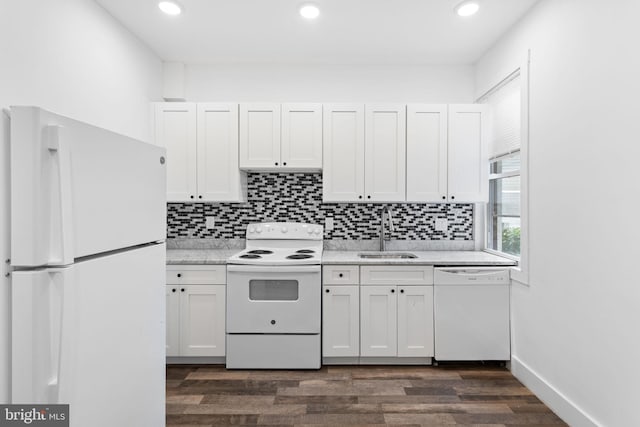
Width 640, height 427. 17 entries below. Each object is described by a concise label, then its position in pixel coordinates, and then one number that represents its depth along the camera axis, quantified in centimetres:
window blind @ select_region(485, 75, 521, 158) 279
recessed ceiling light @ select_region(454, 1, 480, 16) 242
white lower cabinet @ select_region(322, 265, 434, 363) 288
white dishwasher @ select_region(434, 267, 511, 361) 282
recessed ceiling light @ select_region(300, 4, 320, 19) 246
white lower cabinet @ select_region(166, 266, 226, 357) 290
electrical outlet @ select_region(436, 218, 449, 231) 351
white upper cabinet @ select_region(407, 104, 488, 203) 317
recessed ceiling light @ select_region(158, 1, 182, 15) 244
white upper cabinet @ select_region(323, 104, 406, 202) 317
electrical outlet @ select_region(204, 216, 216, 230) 351
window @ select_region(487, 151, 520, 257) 296
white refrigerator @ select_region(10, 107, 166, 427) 108
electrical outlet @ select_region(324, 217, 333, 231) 352
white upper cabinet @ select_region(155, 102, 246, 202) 318
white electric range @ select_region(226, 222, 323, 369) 282
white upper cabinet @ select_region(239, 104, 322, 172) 317
